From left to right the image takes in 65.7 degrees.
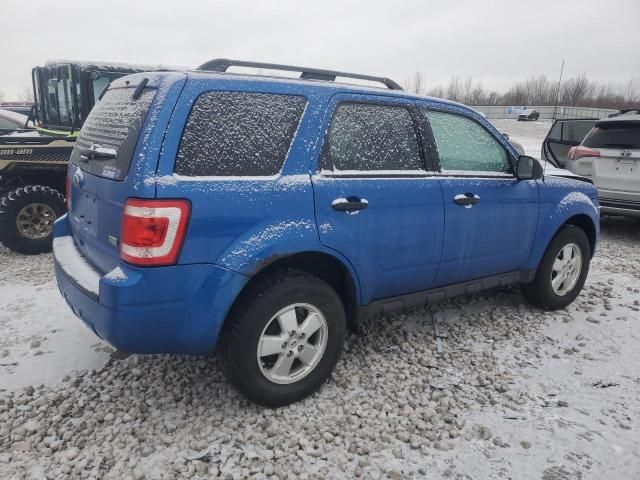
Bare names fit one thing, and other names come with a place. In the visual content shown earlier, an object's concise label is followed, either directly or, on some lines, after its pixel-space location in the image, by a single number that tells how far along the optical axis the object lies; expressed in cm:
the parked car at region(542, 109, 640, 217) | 652
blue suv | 231
